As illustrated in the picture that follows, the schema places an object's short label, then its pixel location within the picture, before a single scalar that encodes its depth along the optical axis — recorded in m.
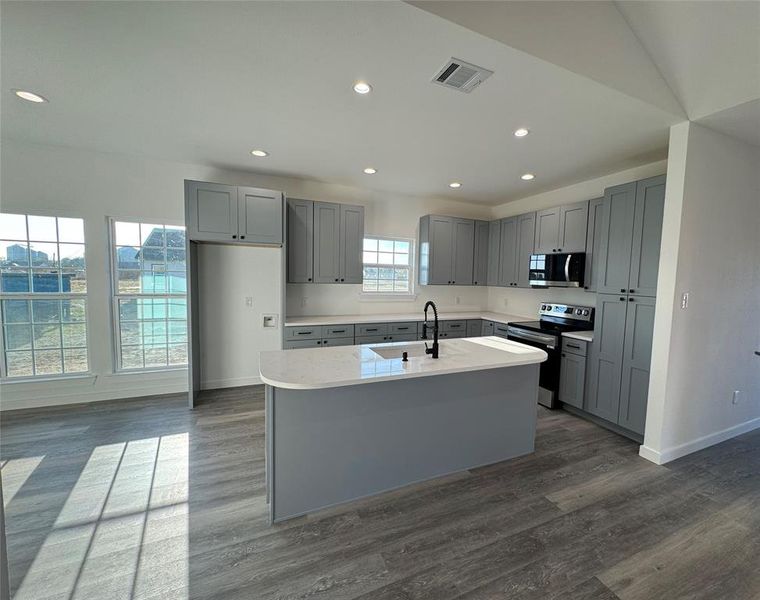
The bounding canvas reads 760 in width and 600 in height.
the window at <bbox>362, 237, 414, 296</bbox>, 4.78
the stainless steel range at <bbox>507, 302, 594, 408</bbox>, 3.67
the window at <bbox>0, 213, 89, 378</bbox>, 3.31
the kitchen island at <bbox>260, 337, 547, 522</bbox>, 1.92
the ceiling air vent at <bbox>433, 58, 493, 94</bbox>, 1.85
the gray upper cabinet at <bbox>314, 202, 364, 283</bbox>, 4.09
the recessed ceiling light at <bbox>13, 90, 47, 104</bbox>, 2.28
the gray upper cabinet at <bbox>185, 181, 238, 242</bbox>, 3.46
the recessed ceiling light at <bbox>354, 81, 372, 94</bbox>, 2.05
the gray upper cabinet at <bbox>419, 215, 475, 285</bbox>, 4.74
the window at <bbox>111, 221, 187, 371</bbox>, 3.70
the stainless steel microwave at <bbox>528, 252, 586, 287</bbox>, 3.68
